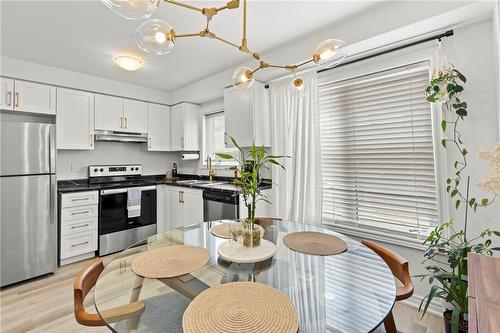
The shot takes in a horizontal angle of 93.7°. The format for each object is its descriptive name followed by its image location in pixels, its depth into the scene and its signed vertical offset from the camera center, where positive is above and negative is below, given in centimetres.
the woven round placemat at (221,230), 156 -43
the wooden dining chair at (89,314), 81 -50
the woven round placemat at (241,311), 71 -47
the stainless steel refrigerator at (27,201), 240 -31
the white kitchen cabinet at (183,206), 320 -52
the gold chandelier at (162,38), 91 +65
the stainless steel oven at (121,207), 318 -52
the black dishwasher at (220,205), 269 -43
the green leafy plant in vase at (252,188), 120 -10
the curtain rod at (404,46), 184 +107
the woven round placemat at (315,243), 131 -45
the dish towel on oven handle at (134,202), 337 -45
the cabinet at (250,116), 291 +69
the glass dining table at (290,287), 78 -49
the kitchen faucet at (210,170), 386 +0
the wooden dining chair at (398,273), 113 -57
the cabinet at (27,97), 271 +92
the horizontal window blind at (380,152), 204 +15
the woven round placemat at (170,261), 106 -45
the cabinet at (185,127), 404 +76
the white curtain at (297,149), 255 +22
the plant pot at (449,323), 149 -102
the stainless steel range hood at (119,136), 341 +54
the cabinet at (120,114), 343 +89
